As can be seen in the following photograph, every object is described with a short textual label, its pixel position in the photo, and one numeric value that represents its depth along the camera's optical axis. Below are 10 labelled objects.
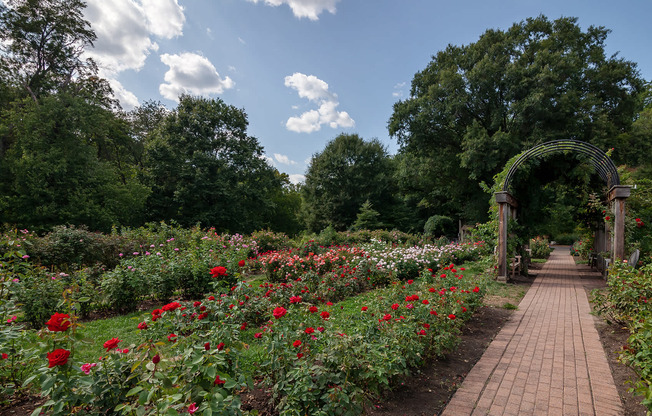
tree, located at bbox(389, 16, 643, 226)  15.15
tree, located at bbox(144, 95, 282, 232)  19.19
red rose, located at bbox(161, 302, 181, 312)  2.19
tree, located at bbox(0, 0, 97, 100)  15.70
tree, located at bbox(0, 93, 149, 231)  13.85
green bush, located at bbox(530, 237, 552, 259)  17.08
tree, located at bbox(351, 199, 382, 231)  21.69
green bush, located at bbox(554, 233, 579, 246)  30.73
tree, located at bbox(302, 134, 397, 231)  25.67
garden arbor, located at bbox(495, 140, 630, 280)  7.23
